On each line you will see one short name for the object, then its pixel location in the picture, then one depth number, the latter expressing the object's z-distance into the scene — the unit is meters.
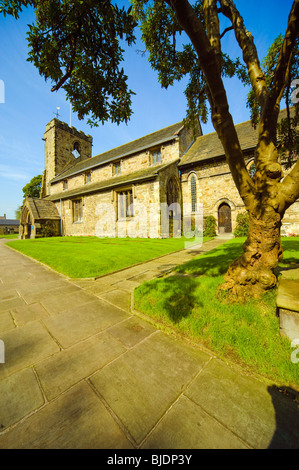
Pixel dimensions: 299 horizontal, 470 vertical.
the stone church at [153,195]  14.59
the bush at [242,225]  13.99
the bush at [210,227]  15.78
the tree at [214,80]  2.62
